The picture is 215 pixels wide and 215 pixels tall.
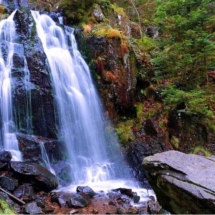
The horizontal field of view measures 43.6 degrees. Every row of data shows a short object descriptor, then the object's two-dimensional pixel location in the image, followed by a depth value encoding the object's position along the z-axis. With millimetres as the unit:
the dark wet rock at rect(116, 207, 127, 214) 5403
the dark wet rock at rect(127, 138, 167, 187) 8070
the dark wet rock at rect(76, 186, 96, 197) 6062
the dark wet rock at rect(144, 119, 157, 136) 8750
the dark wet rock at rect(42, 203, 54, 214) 5212
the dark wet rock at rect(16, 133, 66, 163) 7004
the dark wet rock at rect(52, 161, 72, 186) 6902
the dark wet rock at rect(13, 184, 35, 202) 5613
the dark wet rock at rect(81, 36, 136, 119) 9523
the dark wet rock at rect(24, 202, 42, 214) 5098
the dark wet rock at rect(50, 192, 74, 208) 5567
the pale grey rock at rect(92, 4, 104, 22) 10969
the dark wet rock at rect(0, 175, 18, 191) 5715
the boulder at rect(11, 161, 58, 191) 6031
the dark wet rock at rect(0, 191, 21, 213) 5116
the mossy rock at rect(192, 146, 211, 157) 8291
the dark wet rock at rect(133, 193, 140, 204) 5917
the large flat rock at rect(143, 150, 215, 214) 3500
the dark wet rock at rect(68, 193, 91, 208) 5527
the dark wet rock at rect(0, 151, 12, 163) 6285
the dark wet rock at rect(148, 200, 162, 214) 5421
